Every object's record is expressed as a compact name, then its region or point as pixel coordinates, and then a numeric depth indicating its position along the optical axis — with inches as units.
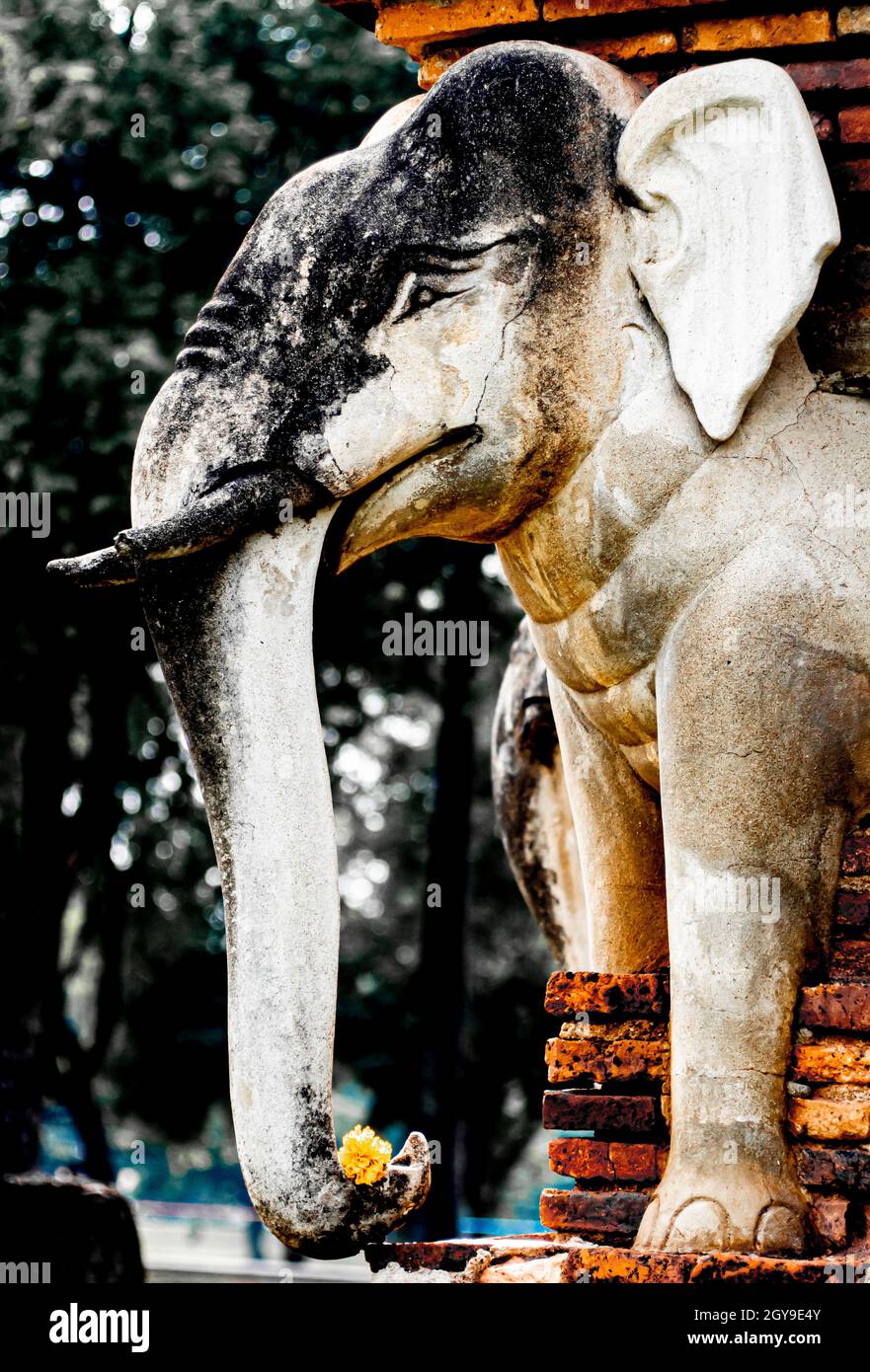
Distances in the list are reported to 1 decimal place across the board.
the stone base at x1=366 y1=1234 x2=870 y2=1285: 143.3
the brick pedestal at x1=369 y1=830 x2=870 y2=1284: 149.0
